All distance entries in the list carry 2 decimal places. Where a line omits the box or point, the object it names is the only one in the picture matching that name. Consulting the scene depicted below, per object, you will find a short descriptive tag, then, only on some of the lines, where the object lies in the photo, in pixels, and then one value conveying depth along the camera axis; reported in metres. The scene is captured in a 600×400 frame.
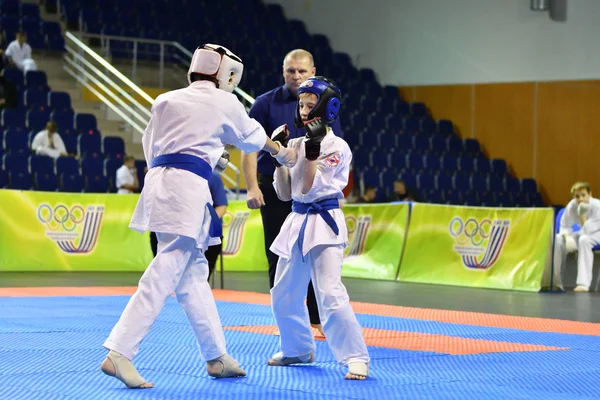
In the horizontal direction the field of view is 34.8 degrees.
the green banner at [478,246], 11.66
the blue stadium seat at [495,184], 20.16
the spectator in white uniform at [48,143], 15.07
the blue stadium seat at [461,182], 19.77
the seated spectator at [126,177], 14.91
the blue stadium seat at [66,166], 15.12
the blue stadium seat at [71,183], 15.04
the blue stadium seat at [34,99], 16.28
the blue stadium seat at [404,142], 20.47
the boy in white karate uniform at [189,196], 4.45
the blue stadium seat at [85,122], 16.55
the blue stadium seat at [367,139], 19.95
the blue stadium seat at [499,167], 20.83
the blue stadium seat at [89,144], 16.14
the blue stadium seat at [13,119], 15.75
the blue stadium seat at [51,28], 18.56
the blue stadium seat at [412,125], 21.31
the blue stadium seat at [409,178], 19.06
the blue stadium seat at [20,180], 14.73
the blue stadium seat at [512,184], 20.28
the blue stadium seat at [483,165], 20.75
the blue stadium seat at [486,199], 19.77
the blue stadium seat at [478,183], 19.95
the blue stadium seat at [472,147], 21.38
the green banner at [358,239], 13.21
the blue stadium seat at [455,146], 21.17
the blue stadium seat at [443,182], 19.53
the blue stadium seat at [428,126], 21.56
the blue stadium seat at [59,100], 16.47
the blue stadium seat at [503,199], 19.89
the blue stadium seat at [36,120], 15.94
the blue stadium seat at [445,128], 21.73
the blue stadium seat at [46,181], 14.93
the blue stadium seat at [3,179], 14.63
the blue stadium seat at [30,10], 19.00
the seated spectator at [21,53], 16.75
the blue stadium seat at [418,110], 22.05
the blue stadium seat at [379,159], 19.53
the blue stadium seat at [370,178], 18.50
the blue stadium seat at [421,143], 20.72
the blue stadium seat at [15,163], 14.77
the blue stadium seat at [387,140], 20.25
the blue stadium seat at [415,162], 19.92
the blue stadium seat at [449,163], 20.34
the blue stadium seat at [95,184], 15.31
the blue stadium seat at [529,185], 20.38
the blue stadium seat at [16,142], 15.18
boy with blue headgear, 4.79
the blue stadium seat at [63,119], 16.18
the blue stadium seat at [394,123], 21.09
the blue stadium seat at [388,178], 18.73
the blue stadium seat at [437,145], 20.95
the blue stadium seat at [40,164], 14.91
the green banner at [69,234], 12.96
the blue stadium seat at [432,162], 20.12
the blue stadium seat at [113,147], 16.45
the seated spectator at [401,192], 16.56
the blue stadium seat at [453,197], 19.40
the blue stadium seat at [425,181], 19.22
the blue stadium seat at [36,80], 16.72
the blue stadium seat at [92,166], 15.45
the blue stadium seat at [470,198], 19.59
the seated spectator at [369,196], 16.39
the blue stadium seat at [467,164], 20.61
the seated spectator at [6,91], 16.17
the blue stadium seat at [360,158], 19.23
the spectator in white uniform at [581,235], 11.64
